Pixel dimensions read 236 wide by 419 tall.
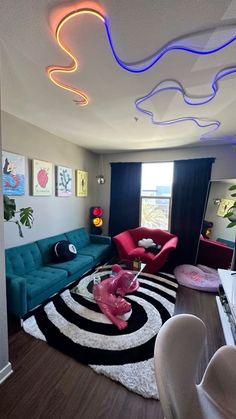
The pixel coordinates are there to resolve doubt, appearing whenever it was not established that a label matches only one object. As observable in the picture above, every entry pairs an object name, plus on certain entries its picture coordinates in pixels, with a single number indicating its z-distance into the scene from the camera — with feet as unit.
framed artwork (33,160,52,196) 9.72
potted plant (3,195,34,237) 6.42
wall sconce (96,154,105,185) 15.02
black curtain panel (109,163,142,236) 14.47
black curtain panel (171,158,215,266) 12.46
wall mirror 11.08
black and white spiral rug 5.15
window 13.84
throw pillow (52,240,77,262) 9.92
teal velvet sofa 6.57
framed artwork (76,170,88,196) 13.26
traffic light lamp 14.99
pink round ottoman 10.02
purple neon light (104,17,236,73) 3.96
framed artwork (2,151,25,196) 8.20
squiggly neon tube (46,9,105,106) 3.43
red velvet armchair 11.24
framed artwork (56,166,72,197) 11.41
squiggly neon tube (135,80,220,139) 5.65
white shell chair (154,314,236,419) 2.60
